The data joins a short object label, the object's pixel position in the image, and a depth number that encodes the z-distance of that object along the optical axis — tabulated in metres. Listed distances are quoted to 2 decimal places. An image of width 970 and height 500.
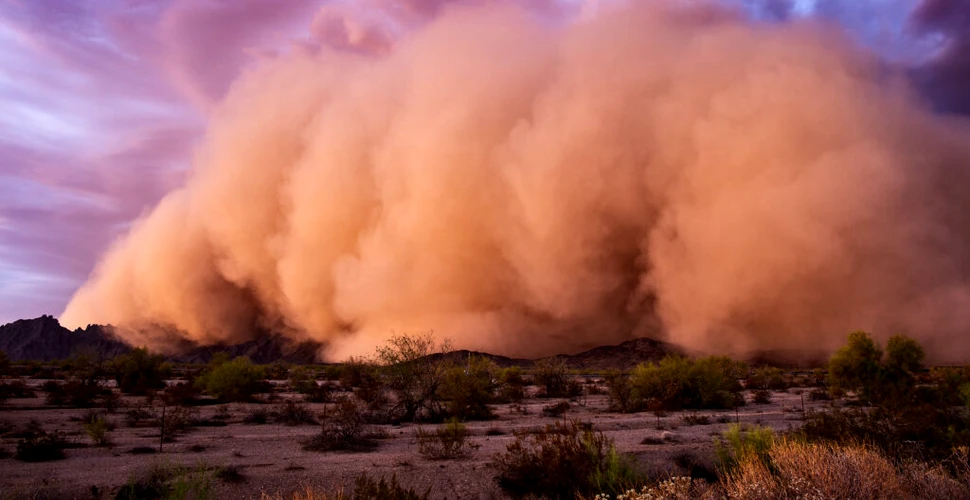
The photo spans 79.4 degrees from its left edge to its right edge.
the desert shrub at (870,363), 33.09
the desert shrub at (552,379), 39.78
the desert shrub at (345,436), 16.49
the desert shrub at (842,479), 6.43
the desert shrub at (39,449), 14.25
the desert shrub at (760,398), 30.78
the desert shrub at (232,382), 32.03
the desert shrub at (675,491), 6.55
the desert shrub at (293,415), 22.61
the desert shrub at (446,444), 14.44
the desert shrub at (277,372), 56.47
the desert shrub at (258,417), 22.71
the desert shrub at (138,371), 38.61
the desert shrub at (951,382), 20.58
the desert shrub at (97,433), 16.51
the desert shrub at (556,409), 25.74
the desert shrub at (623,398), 28.45
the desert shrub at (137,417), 21.34
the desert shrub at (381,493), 7.92
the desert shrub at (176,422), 18.76
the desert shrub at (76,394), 28.20
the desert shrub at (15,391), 30.83
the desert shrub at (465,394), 25.11
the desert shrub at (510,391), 33.83
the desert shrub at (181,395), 28.61
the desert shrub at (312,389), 32.65
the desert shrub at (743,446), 10.30
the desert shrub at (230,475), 11.54
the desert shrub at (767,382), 43.41
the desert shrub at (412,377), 24.70
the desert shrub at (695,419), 21.94
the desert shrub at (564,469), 9.85
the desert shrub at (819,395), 31.74
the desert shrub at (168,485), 10.00
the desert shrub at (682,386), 29.59
